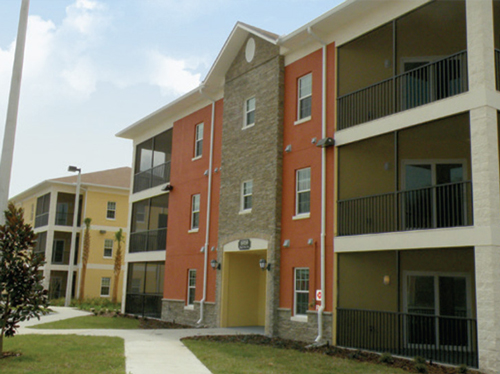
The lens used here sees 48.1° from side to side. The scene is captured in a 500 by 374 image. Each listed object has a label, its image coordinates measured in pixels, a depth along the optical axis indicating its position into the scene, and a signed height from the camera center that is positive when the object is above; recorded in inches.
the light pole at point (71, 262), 1359.7 +33.0
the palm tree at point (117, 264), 1524.4 +35.2
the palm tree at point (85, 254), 1574.8 +60.1
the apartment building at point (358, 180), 501.7 +123.9
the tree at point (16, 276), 470.3 -2.4
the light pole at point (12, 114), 492.4 +143.7
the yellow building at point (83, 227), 1672.0 +146.3
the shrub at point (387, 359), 506.0 -64.2
